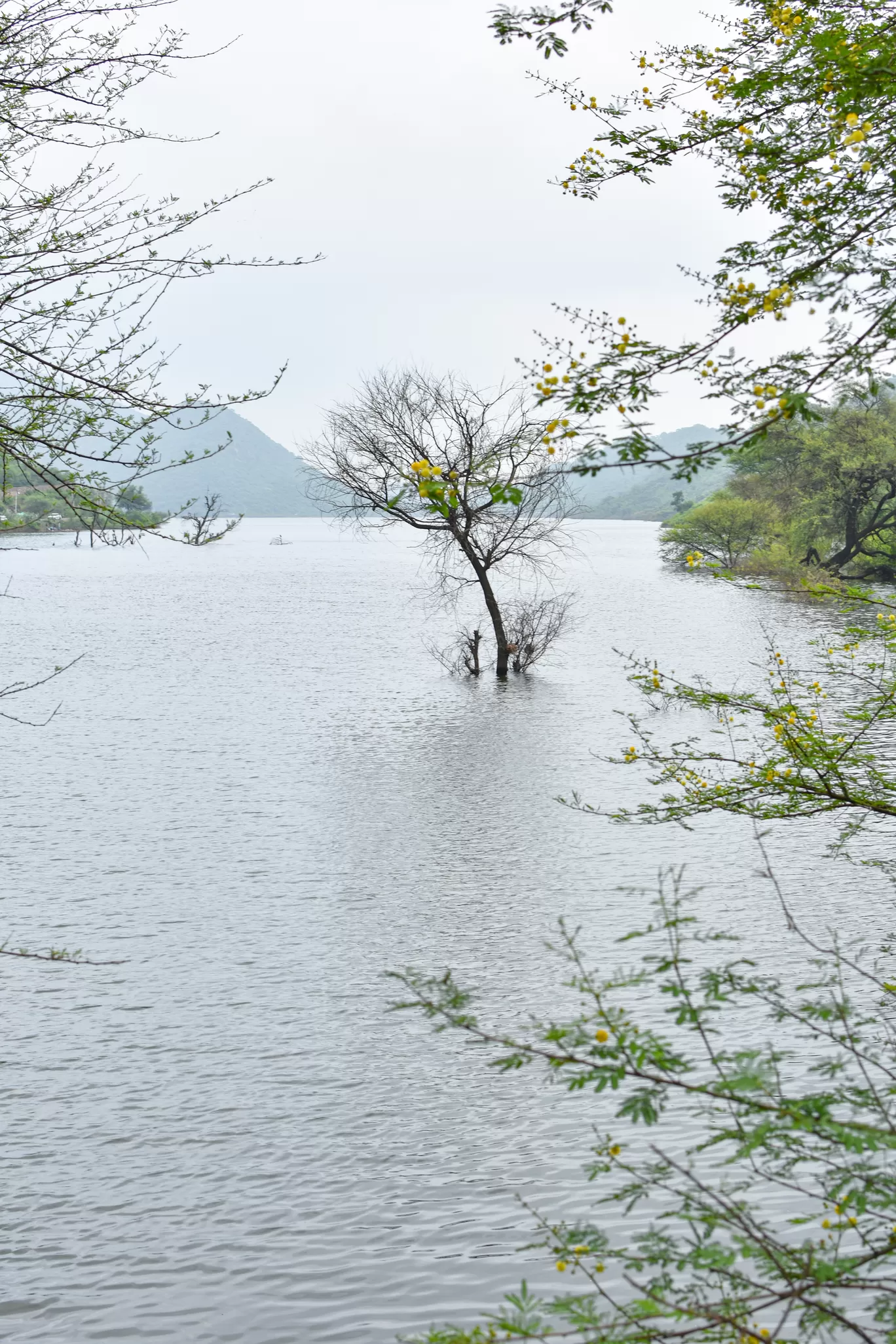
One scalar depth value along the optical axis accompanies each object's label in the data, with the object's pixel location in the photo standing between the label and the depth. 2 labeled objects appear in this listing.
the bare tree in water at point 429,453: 26.50
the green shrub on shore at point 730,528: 60.56
